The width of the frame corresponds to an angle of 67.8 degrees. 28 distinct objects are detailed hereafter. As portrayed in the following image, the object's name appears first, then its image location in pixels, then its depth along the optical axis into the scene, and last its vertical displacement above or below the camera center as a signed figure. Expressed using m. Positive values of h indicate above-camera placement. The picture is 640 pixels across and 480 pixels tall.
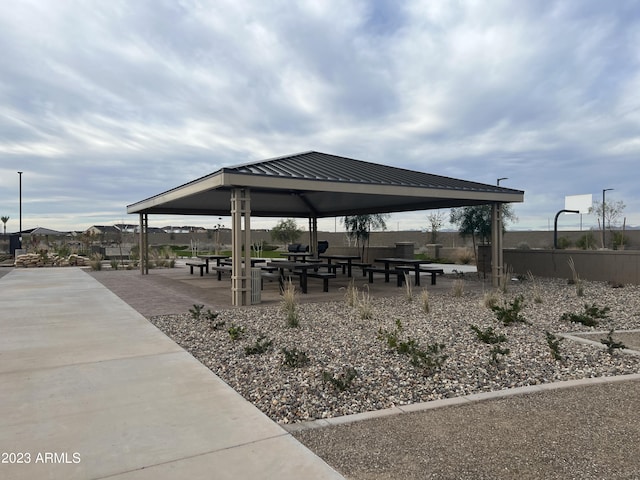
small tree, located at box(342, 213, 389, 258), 24.56 +0.85
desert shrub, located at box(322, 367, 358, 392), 4.35 -1.28
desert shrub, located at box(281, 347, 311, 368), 5.11 -1.25
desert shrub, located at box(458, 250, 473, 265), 24.68 -0.89
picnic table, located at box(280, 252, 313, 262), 18.74 -0.49
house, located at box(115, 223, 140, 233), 38.46 +1.58
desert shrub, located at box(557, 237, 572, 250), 27.58 -0.20
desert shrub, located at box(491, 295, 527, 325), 7.42 -1.19
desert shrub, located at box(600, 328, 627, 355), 5.59 -1.25
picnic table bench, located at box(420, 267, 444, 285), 13.47 -0.90
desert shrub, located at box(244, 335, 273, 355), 5.68 -1.25
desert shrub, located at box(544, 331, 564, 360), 5.39 -1.23
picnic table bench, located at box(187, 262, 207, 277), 17.02 -0.72
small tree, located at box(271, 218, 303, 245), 40.45 +1.11
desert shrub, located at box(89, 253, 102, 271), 20.94 -0.82
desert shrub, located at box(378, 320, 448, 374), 4.91 -1.23
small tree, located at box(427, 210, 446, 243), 30.69 +1.11
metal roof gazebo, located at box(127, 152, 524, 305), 9.65 +1.35
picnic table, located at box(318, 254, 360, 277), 16.25 -0.64
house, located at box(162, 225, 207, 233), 62.16 +2.27
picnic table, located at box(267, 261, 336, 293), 11.96 -0.81
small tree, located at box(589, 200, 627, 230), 31.64 +1.84
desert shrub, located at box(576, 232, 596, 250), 26.31 -0.14
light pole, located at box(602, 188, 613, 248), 29.84 +2.51
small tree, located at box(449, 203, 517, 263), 19.22 +0.80
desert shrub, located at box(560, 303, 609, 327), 7.59 -1.27
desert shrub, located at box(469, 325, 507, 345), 5.89 -1.22
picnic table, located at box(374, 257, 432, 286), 13.77 -0.68
